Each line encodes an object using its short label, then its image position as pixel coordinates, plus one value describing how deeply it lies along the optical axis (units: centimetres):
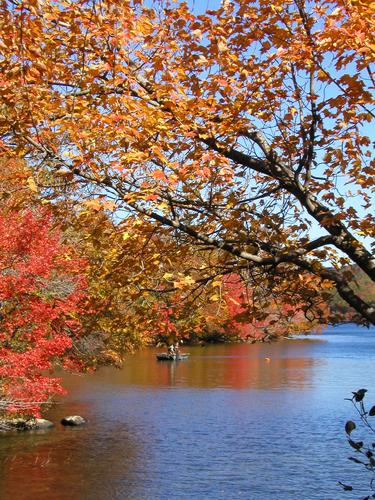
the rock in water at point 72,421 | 2128
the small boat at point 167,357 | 4706
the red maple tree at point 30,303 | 1544
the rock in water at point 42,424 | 2039
